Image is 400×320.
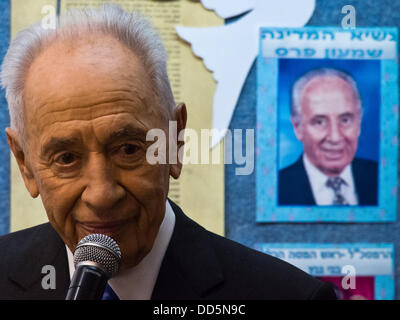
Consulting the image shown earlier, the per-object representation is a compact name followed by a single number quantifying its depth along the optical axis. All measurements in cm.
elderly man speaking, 119
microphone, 108
